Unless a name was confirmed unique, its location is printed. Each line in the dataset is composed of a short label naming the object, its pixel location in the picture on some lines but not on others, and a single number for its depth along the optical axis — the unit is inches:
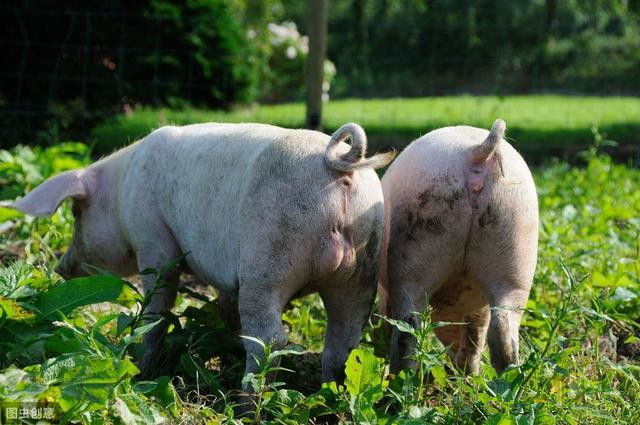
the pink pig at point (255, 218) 237.6
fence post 533.6
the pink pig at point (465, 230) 245.6
